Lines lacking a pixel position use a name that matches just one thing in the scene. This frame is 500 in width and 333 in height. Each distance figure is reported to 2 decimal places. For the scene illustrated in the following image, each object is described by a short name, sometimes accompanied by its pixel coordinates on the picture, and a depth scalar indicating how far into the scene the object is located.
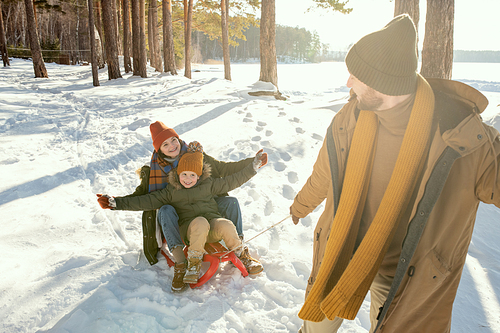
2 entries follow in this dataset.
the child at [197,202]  2.82
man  1.33
